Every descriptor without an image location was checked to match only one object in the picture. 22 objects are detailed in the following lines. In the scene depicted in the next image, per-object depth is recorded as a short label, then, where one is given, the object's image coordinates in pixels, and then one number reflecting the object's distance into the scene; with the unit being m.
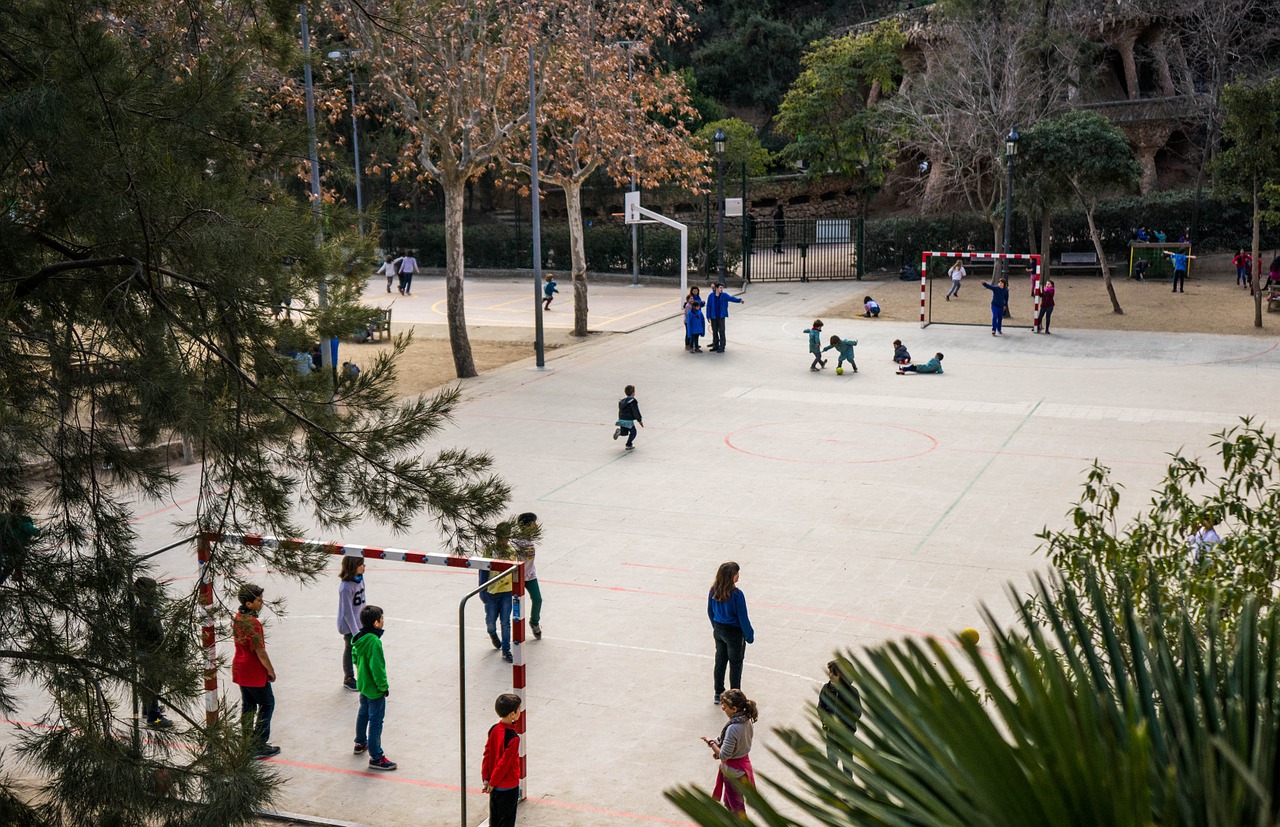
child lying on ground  24.62
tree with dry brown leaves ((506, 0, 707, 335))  27.52
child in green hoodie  9.20
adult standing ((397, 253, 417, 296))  40.94
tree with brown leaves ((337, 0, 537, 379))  23.06
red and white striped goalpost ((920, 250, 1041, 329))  29.57
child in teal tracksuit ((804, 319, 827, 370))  24.81
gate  41.78
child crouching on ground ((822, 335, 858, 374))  24.44
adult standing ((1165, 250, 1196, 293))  36.62
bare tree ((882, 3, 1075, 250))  40.34
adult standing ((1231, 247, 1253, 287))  37.12
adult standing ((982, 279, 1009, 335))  29.28
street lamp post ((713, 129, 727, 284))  36.53
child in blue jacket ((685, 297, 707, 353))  27.31
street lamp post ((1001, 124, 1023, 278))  31.75
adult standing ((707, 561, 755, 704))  9.95
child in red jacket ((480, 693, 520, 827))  8.20
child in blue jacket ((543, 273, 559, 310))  34.91
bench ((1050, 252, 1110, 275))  41.28
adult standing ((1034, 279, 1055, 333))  29.44
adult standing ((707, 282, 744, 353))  27.16
